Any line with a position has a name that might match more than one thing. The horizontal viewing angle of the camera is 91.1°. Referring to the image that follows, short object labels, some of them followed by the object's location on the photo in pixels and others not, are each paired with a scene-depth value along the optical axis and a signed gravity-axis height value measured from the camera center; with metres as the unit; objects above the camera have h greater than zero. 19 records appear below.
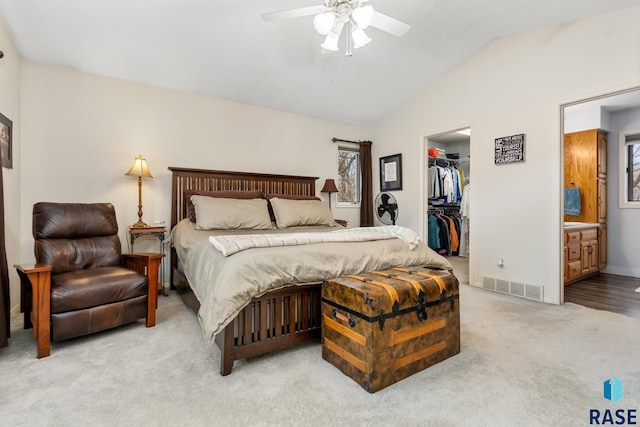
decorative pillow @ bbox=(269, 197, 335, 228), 3.48 -0.01
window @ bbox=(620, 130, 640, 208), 4.42 +0.61
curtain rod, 4.93 +1.15
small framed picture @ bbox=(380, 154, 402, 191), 4.74 +0.61
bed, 1.78 -0.43
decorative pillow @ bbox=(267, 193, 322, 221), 3.70 +0.19
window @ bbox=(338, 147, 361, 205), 5.20 +0.61
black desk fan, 4.67 +0.06
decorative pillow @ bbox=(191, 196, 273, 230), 3.10 -0.02
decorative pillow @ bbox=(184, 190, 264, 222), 3.41 +0.20
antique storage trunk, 1.62 -0.63
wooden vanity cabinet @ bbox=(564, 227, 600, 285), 3.79 -0.54
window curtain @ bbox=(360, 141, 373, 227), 5.13 +0.39
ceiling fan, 2.12 +1.37
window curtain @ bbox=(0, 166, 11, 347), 1.99 -0.52
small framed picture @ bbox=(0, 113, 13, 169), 2.52 +0.58
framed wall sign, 3.36 +0.69
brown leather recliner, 2.02 -0.47
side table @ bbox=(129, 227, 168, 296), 3.22 -0.23
